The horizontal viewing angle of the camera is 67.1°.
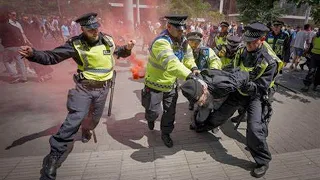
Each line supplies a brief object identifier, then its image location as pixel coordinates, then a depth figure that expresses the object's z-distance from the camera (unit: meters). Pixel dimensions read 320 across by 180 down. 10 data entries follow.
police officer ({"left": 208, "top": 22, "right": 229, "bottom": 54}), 6.91
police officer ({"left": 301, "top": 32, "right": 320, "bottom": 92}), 7.37
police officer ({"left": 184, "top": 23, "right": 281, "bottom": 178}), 3.40
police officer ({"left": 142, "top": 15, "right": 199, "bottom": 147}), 3.36
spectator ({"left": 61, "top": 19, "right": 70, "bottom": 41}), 15.80
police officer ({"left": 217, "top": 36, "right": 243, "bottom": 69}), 5.36
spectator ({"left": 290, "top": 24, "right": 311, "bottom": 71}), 10.70
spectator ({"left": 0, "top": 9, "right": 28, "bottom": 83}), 7.48
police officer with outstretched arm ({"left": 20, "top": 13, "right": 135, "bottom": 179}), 3.27
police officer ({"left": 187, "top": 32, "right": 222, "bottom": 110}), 4.76
